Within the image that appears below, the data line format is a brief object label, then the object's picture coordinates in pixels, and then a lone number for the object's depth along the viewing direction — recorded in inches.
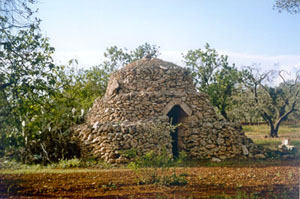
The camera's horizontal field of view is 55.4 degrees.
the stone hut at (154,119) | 338.6
